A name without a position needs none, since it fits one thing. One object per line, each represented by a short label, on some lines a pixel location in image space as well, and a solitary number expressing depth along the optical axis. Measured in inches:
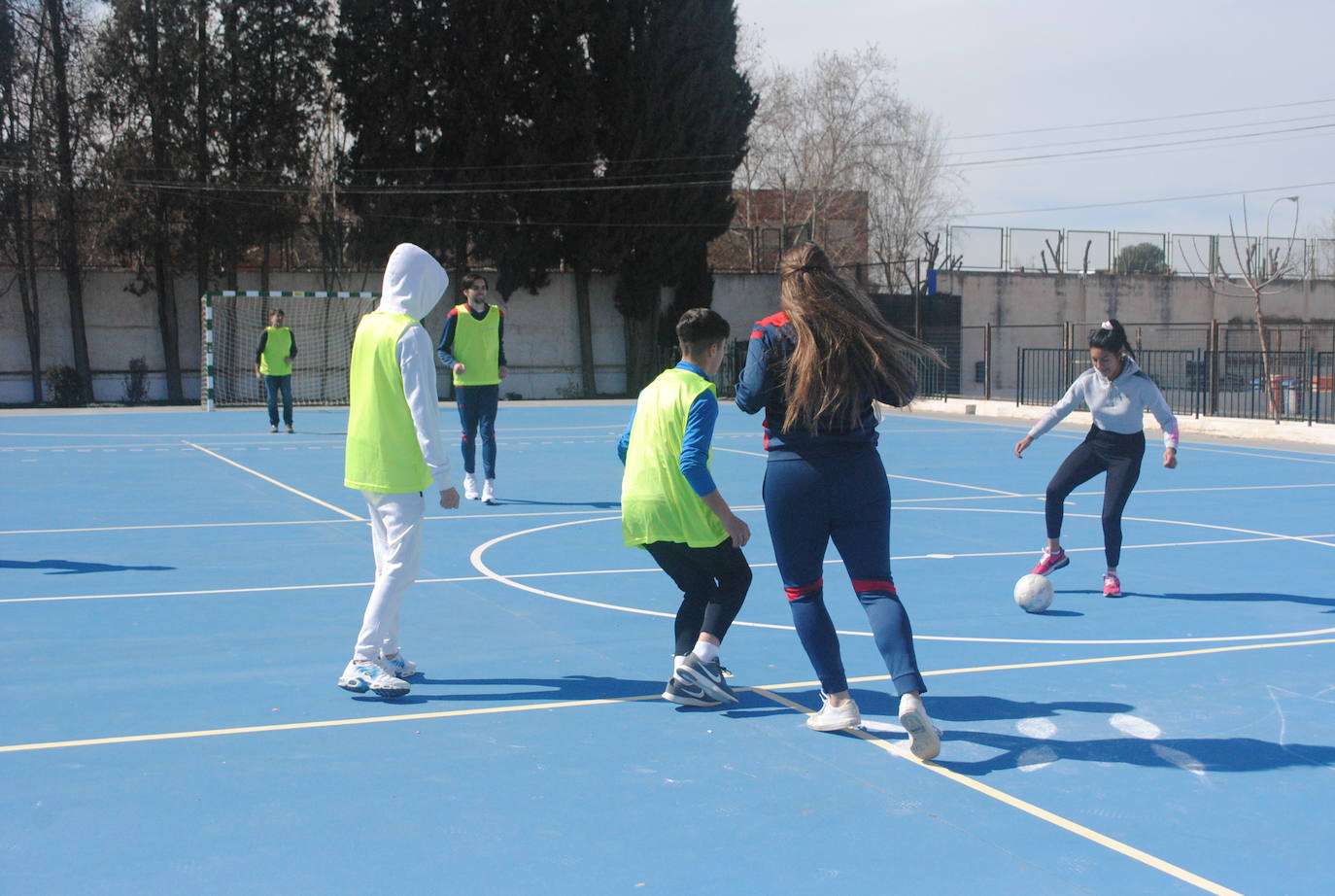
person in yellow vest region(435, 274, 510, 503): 490.9
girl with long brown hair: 188.4
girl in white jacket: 327.6
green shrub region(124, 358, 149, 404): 1314.0
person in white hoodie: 223.3
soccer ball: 298.2
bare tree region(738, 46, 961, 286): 1845.5
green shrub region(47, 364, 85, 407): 1273.4
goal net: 1314.0
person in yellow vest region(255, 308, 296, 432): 813.9
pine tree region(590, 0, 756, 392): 1441.9
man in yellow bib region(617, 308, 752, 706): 213.8
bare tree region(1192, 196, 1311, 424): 1204.5
